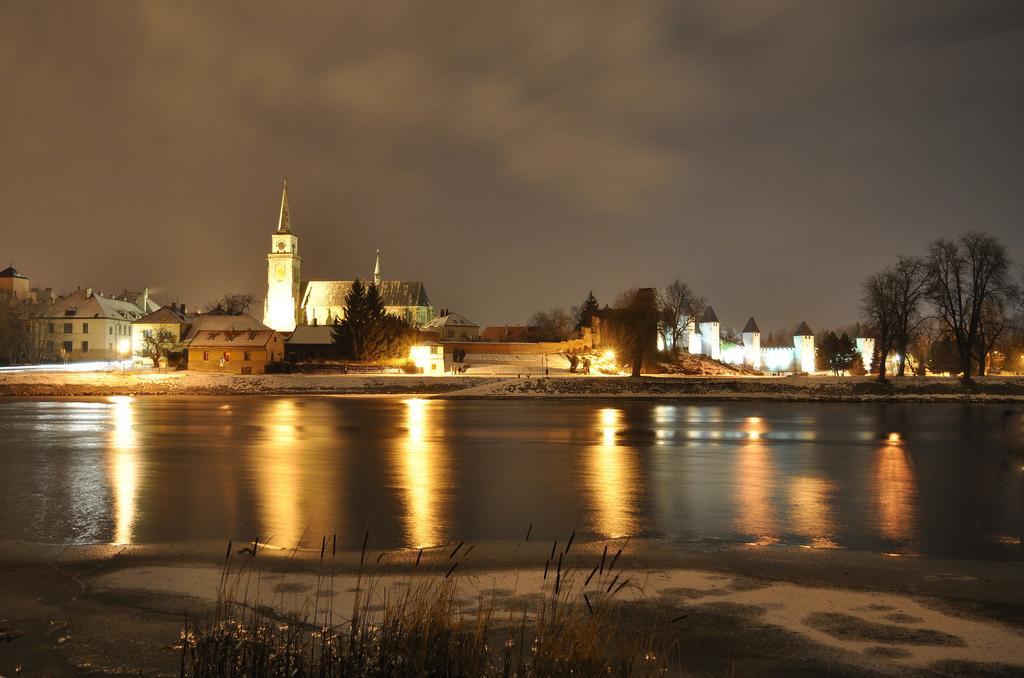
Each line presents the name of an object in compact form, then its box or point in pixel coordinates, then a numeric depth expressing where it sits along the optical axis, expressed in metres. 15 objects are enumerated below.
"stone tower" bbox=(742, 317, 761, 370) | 155.75
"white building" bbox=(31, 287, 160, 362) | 115.50
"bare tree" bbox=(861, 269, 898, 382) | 68.44
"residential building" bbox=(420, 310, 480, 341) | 124.75
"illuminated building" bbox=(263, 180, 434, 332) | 134.12
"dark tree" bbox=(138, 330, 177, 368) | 90.76
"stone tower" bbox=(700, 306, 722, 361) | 145.25
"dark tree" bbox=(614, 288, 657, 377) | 78.69
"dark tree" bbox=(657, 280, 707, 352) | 107.50
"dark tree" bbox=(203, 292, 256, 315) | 143.31
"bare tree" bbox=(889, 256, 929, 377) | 66.94
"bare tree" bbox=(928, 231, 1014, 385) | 62.12
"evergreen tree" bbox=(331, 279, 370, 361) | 83.81
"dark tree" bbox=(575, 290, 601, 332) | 122.94
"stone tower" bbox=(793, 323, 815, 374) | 149.00
